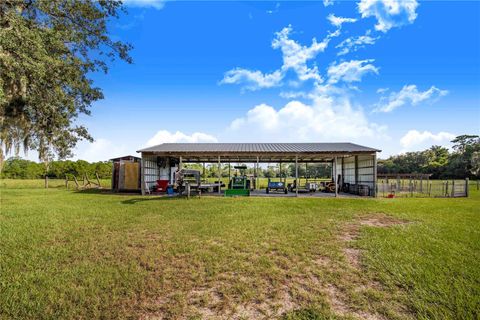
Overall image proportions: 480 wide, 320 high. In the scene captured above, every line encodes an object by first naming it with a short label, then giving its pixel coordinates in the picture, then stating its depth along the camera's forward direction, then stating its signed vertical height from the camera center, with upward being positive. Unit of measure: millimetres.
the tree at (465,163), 35209 +1185
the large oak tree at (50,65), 5969 +3025
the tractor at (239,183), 15477 -1014
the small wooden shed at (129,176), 16516 -690
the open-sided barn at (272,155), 14977 +888
